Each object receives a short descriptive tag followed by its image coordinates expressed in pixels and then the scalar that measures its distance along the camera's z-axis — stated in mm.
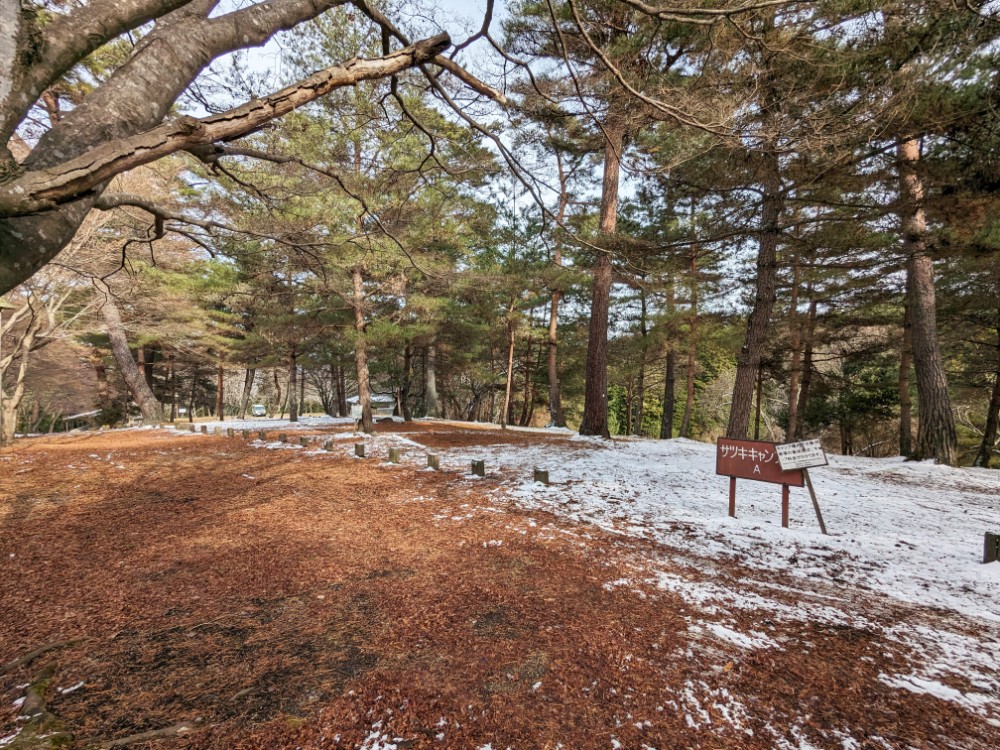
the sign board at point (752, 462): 4082
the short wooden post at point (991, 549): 3258
